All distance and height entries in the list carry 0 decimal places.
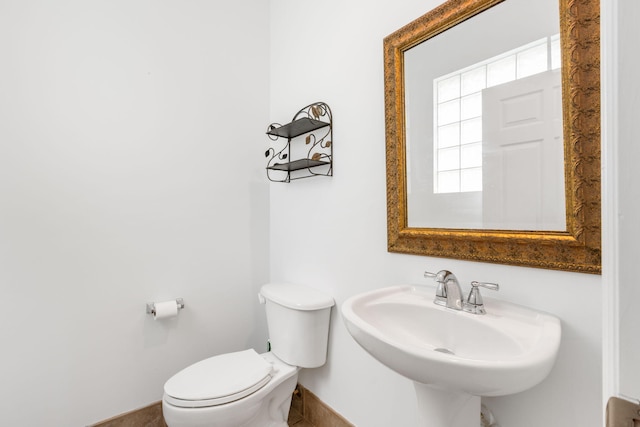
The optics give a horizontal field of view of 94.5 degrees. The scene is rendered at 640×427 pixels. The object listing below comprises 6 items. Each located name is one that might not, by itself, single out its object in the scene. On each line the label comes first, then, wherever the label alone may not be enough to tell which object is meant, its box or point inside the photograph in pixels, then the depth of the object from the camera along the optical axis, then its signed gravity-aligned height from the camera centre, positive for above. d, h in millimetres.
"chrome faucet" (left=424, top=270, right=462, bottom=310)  916 -249
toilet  1147 -708
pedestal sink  603 -331
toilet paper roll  1471 -483
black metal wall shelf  1488 +391
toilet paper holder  1496 -477
